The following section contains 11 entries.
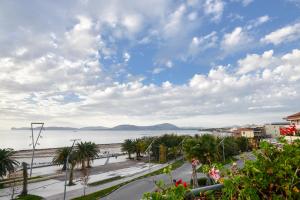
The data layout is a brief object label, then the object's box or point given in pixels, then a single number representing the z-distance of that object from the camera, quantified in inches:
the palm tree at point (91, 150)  1386.2
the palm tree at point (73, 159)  1032.4
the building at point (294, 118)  924.9
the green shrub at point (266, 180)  73.6
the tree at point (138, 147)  1809.2
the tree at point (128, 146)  1870.2
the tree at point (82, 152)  1319.7
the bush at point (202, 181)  795.6
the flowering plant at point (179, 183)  73.3
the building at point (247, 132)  2685.4
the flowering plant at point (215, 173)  90.8
